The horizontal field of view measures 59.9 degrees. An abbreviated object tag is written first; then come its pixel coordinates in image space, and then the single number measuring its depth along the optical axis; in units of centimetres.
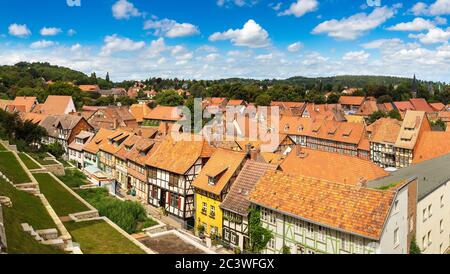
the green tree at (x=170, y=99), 10077
